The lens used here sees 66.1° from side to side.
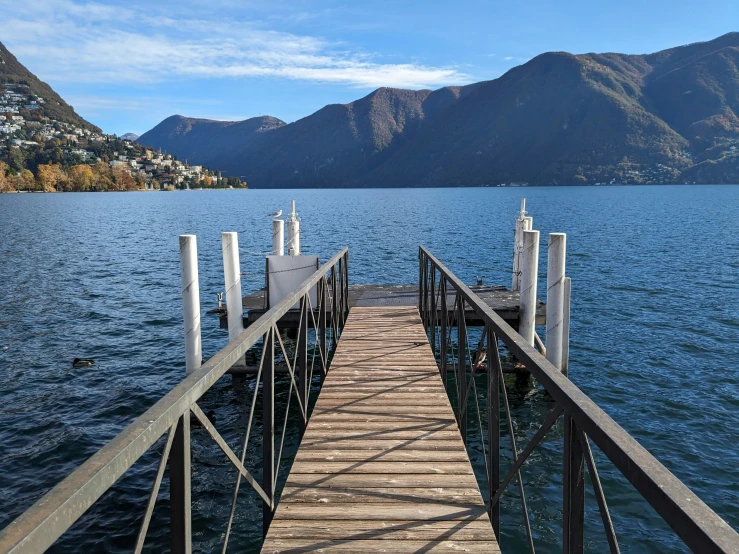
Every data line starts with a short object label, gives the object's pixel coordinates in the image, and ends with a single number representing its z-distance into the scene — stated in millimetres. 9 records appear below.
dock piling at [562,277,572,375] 10023
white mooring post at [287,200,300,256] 14263
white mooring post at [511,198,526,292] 13031
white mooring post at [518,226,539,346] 10141
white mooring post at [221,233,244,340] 10367
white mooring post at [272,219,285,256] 13469
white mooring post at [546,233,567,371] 9642
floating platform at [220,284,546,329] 10883
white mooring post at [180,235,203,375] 9211
